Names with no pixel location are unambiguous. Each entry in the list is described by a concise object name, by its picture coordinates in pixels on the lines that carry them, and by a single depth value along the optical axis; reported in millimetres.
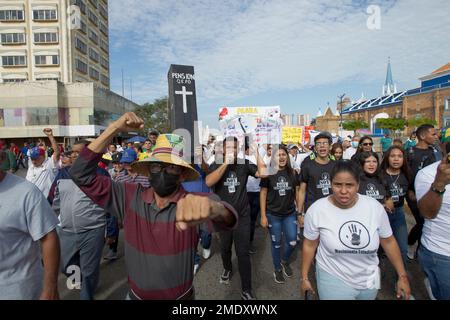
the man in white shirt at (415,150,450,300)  2180
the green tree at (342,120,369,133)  55750
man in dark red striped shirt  1808
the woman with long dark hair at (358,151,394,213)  3609
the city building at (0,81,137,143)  33438
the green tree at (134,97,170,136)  33969
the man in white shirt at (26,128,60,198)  4430
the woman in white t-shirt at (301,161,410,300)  2176
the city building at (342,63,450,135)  46906
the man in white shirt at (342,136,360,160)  7409
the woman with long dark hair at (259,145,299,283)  3895
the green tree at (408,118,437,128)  42994
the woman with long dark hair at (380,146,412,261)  3659
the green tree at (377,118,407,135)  43750
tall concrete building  36688
